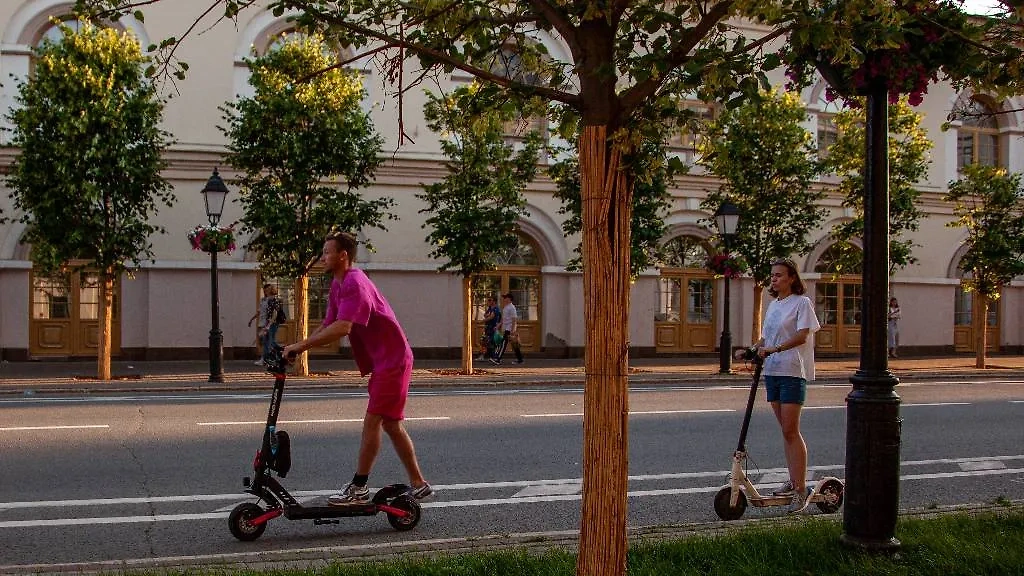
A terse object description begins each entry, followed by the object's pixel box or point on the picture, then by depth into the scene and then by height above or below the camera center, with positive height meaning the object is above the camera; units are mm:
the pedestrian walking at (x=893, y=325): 29047 -864
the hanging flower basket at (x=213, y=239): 18938 +952
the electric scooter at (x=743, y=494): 6945 -1395
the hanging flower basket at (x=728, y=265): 22062 +638
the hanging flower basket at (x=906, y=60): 4750 +1197
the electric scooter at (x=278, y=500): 6176 -1342
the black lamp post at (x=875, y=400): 5352 -553
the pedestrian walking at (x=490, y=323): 25502 -784
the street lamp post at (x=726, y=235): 21500 +1284
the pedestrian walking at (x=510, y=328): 25266 -888
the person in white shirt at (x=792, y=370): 7176 -538
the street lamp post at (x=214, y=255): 18672 +649
